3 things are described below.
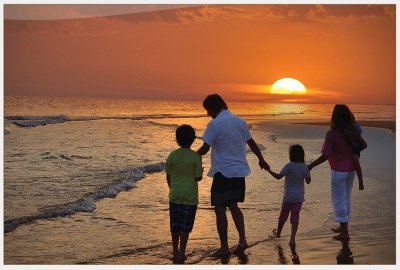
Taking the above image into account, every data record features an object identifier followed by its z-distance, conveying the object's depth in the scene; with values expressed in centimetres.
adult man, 638
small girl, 713
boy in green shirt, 619
